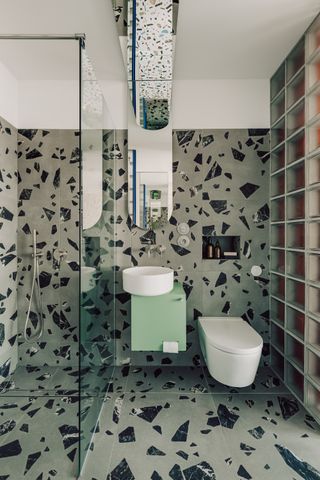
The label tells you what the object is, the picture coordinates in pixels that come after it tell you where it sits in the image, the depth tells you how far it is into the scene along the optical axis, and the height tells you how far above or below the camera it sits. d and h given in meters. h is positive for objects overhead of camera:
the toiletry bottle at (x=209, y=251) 2.52 -0.16
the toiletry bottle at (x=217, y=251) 2.51 -0.16
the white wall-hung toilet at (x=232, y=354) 1.81 -0.81
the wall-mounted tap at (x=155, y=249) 2.49 -0.14
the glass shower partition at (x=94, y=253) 1.40 -0.11
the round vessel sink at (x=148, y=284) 2.01 -0.37
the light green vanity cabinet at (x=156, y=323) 2.08 -0.67
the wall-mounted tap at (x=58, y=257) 2.48 -0.21
